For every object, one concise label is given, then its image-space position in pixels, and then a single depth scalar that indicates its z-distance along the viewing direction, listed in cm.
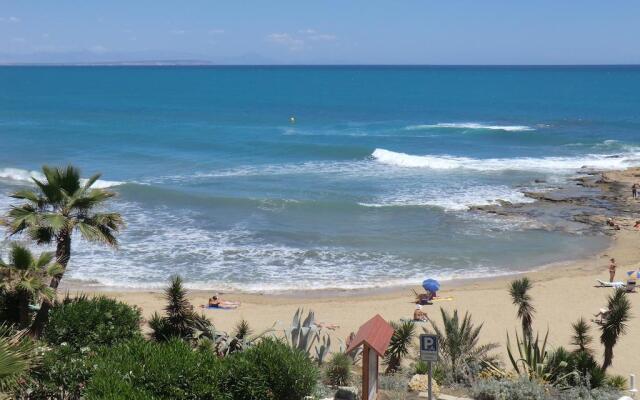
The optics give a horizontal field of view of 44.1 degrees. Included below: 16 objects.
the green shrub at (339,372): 1326
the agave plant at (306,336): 1445
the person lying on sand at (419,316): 2028
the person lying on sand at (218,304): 2138
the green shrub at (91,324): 1248
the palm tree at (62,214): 1402
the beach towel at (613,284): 2346
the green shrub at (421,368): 1348
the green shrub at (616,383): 1327
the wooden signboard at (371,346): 1080
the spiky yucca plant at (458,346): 1402
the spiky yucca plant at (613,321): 1381
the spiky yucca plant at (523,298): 1585
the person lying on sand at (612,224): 3069
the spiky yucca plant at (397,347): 1469
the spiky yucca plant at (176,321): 1394
